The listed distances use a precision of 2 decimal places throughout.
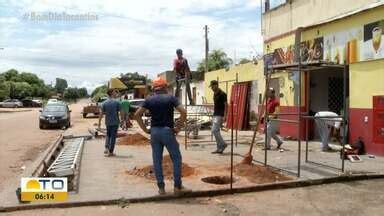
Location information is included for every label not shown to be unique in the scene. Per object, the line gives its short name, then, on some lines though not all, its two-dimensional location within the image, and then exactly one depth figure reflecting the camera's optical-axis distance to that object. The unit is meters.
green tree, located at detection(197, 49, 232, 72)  75.75
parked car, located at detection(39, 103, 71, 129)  31.27
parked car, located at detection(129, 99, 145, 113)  34.72
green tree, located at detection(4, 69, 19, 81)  129.62
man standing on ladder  15.46
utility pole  62.69
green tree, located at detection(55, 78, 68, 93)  180.40
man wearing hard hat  8.78
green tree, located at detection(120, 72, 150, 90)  61.33
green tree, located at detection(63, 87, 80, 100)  152.12
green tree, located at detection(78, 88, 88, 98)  180.90
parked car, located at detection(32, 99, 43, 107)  100.44
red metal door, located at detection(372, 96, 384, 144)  13.99
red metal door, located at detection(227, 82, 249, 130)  25.50
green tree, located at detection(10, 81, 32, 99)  113.69
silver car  87.94
